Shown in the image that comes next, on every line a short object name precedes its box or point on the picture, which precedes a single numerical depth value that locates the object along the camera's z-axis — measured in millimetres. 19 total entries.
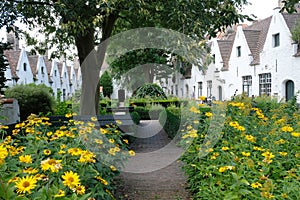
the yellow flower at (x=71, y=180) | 1688
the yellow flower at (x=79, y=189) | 1800
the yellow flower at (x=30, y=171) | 1975
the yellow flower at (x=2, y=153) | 1567
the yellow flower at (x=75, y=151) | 2421
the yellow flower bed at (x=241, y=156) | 2590
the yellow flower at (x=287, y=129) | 3607
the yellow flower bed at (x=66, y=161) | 1559
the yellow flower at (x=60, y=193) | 1472
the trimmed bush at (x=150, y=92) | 20078
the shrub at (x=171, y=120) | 8658
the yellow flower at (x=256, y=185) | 2412
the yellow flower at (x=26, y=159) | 2092
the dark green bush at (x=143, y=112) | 15547
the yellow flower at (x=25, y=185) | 1482
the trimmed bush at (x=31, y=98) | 10688
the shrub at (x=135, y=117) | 9694
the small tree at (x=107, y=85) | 39088
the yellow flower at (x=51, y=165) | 1903
